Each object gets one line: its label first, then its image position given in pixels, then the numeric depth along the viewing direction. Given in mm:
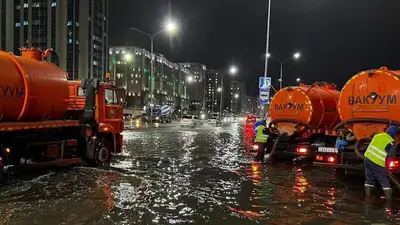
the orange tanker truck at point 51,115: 11023
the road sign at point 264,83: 26064
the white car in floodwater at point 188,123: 50306
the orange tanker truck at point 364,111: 10859
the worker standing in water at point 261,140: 15547
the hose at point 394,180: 10023
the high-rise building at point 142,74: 114375
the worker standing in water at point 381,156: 9453
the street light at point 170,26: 37953
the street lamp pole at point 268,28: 28438
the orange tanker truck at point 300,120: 15195
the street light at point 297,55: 42081
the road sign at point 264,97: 25586
